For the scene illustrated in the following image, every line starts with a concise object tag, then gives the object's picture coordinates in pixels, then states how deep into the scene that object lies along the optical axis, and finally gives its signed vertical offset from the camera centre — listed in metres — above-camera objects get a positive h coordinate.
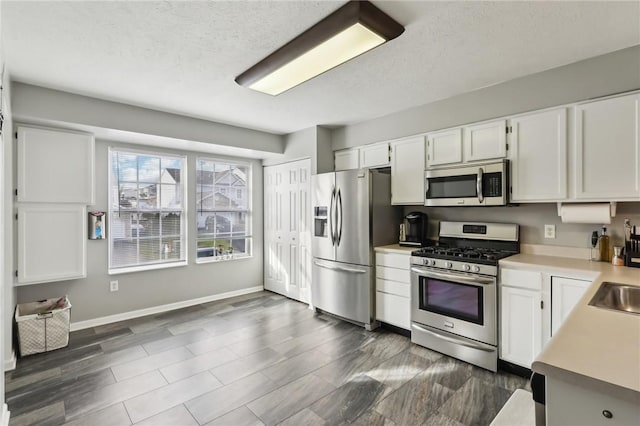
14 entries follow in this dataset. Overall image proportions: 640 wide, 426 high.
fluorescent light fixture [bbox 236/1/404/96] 1.83 +1.10
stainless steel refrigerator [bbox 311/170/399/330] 3.60 -0.31
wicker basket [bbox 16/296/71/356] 2.97 -1.14
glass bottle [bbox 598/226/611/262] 2.52 -0.32
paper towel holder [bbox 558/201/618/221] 2.42 +0.01
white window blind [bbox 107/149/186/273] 3.99 +0.00
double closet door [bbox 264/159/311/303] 4.58 -0.30
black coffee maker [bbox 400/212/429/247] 3.58 -0.22
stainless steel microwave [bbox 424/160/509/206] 2.88 +0.24
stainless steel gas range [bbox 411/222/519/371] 2.68 -0.77
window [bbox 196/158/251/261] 4.72 +0.03
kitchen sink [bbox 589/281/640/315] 1.79 -0.51
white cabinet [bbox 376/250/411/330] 3.34 -0.88
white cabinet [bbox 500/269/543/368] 2.44 -0.86
